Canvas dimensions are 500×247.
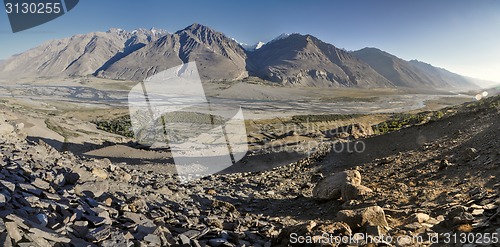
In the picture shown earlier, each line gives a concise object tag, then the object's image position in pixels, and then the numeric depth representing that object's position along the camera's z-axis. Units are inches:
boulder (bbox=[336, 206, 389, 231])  275.3
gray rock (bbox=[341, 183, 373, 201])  405.1
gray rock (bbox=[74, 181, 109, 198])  336.4
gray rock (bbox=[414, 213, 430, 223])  269.8
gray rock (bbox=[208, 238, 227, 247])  270.5
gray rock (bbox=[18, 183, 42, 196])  284.8
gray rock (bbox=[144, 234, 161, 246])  236.4
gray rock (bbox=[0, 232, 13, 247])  176.2
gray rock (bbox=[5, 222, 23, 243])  186.3
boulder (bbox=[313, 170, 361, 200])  433.4
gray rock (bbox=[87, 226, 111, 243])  222.2
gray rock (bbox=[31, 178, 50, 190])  311.3
